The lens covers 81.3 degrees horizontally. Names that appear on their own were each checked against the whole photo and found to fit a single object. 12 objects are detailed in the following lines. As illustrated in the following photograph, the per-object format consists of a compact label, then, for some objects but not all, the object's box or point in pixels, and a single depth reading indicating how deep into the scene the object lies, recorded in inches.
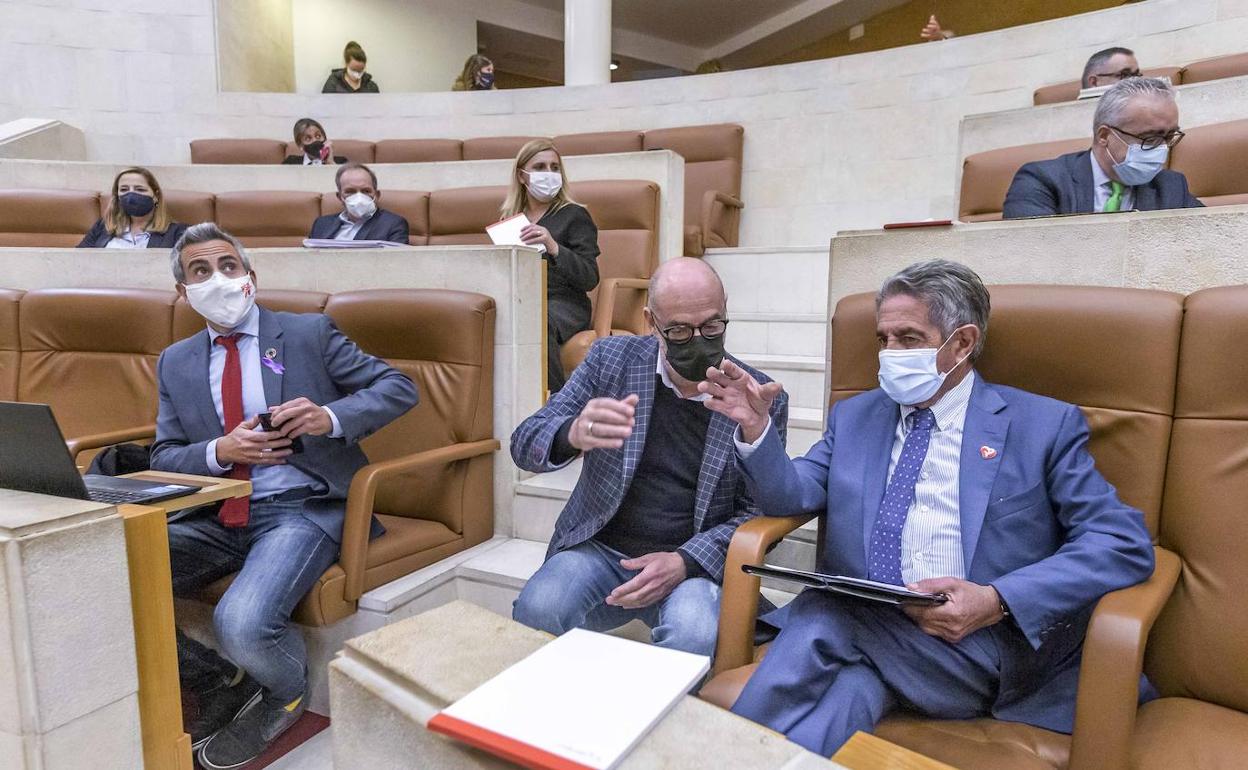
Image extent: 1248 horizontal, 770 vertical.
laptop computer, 46.0
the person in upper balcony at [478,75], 239.6
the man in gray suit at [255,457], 60.8
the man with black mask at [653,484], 55.7
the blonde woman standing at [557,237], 100.4
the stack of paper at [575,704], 24.0
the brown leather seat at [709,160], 183.3
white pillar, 226.2
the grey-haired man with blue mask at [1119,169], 76.5
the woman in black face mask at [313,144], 183.9
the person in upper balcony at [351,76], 238.7
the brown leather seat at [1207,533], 41.8
